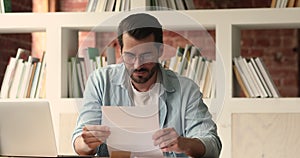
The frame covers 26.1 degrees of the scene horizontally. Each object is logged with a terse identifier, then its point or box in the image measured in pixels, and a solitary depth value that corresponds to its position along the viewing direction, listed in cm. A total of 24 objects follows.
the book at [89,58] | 330
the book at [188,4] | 336
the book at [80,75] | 332
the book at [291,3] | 317
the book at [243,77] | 320
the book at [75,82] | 334
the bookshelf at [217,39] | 312
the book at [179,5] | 334
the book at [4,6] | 342
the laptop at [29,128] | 224
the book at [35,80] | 338
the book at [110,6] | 332
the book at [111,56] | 306
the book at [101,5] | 331
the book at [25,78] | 338
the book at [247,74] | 320
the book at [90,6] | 334
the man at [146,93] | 221
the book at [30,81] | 339
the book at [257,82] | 318
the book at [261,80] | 318
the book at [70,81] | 335
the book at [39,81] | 338
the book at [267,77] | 317
